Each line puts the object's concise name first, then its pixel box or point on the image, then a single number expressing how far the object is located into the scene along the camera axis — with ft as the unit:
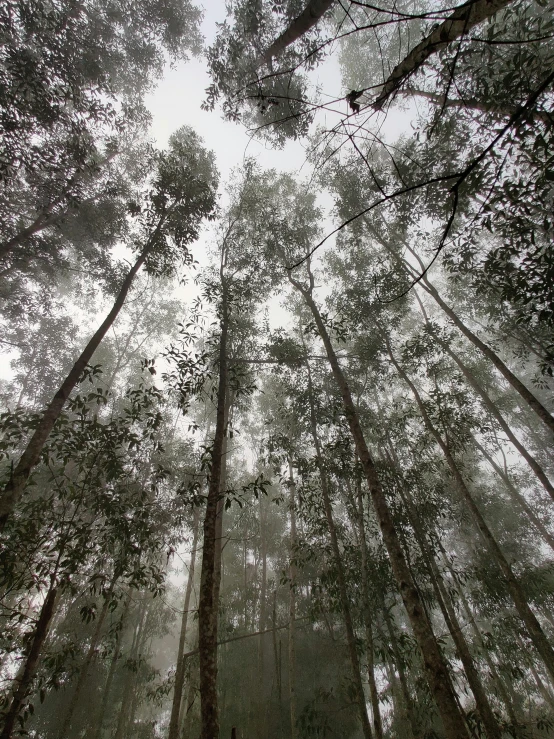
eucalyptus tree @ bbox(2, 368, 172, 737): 13.64
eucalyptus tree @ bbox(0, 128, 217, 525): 24.20
